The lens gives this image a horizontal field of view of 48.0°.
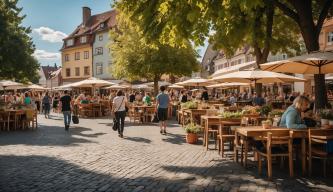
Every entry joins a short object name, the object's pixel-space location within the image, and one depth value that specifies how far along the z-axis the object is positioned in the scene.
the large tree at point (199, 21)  9.50
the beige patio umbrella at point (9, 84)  24.05
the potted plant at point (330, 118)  8.13
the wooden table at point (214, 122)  10.49
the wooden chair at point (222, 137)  9.85
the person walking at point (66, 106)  16.98
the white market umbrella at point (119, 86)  33.19
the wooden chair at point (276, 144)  7.55
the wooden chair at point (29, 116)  17.52
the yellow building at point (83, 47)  58.50
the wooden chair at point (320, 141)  7.49
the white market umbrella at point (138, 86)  40.79
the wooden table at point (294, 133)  7.74
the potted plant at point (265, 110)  12.50
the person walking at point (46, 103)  26.63
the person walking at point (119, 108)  14.38
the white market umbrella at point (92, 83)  26.45
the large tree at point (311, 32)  12.32
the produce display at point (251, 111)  12.05
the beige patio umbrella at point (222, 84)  26.63
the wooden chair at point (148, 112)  20.77
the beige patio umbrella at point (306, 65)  9.22
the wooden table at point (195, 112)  15.83
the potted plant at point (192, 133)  12.34
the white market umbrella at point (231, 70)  21.36
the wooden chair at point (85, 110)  25.56
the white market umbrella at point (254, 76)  14.99
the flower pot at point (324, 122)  8.31
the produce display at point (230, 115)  10.73
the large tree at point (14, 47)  26.50
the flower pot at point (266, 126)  8.05
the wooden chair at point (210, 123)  10.91
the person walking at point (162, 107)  15.07
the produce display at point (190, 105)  16.36
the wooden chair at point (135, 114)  20.62
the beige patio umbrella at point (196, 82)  24.73
